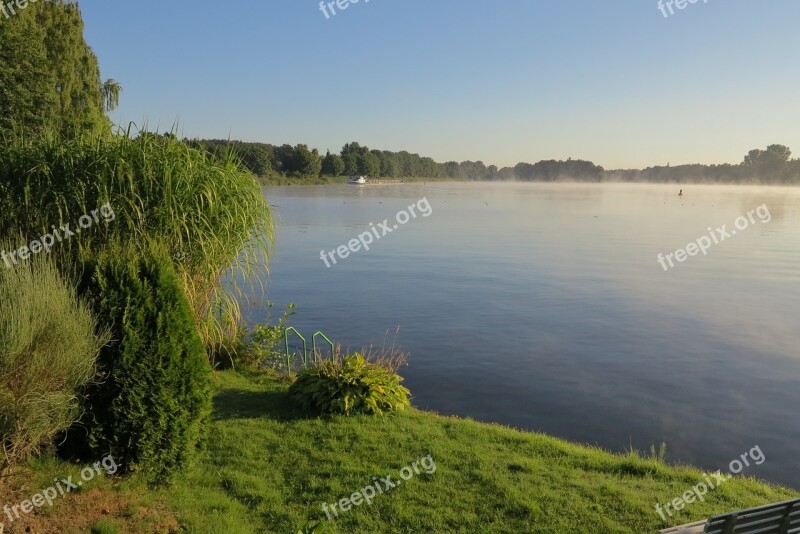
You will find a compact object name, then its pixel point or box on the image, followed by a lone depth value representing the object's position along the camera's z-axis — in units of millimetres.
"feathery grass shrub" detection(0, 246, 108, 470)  4715
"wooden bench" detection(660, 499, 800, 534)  4082
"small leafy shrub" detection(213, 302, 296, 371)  11516
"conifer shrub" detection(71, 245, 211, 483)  5562
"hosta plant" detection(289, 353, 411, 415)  8844
